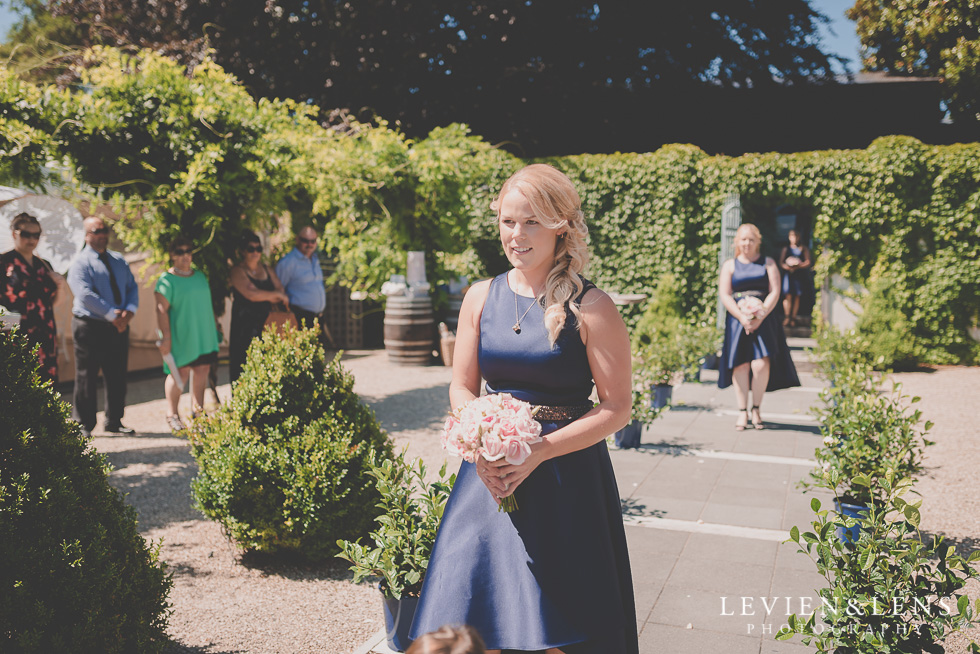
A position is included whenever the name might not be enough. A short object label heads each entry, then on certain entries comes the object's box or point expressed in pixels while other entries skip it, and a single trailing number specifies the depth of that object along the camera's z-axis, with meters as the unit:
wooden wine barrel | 12.15
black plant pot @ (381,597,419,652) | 2.98
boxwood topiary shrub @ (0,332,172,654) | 2.29
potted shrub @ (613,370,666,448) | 6.40
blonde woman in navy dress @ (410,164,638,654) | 2.24
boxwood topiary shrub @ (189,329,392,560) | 3.98
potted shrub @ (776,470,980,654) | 2.37
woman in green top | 7.10
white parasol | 7.41
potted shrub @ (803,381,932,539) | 4.04
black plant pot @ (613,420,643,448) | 6.56
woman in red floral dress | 6.20
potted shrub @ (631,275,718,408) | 7.57
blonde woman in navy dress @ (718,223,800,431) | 6.98
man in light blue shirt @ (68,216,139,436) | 6.80
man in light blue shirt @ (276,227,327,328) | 7.82
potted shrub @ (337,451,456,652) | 2.98
